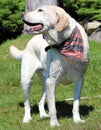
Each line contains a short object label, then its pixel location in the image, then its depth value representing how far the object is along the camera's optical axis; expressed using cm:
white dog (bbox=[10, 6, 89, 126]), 757
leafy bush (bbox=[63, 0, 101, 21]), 2002
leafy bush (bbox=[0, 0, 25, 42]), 2120
